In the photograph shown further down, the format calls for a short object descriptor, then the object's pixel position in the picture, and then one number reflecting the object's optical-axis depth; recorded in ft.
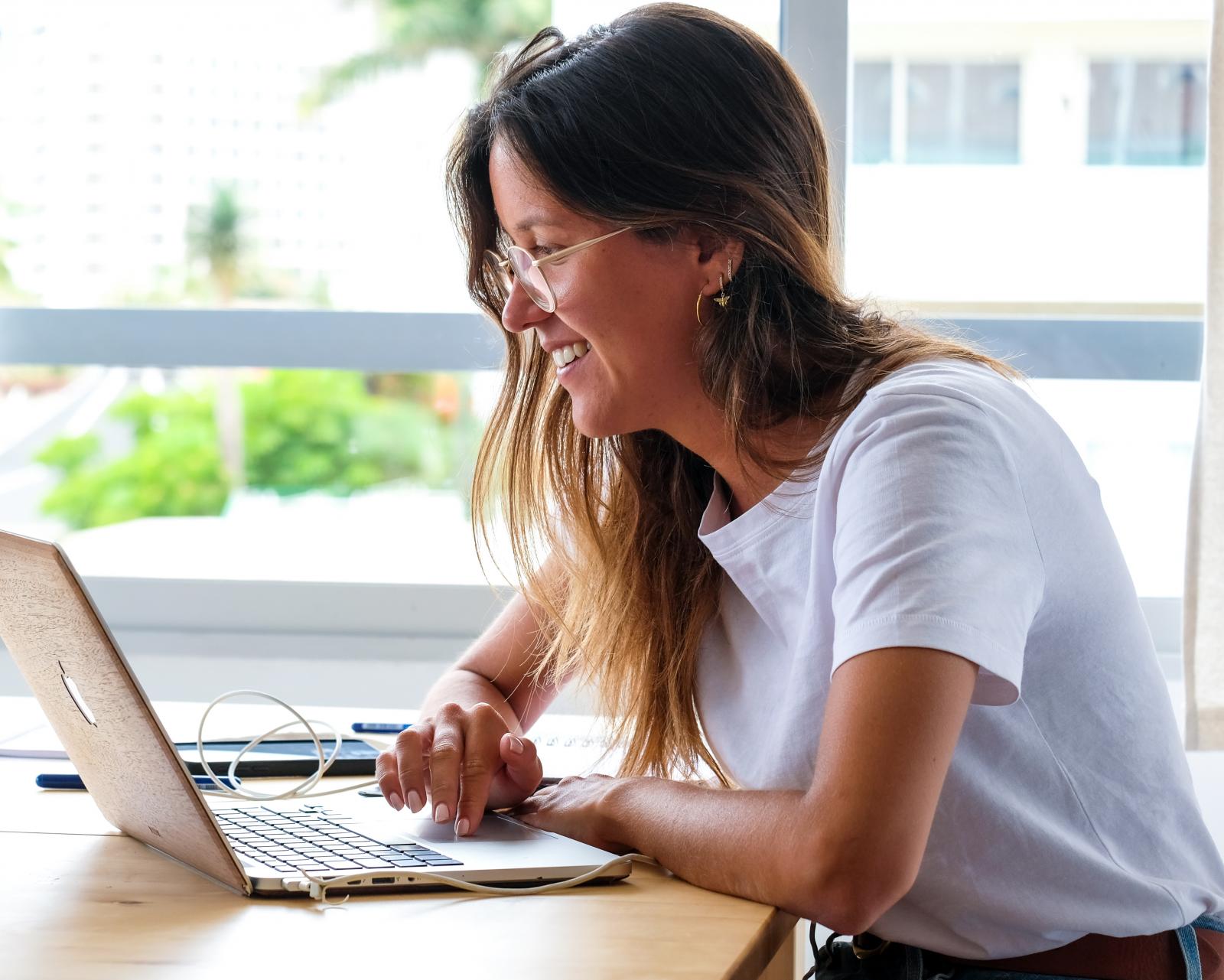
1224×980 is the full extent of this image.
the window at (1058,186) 7.22
